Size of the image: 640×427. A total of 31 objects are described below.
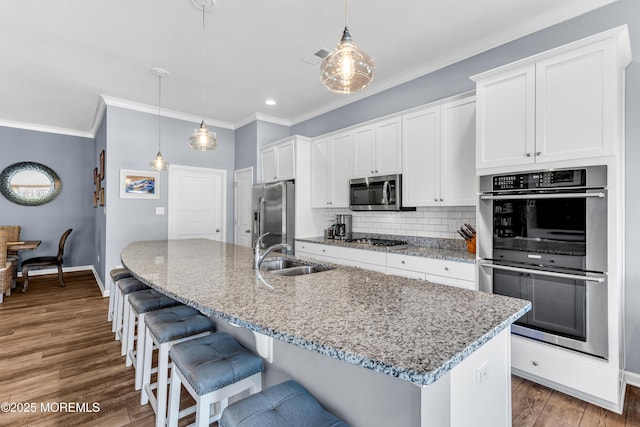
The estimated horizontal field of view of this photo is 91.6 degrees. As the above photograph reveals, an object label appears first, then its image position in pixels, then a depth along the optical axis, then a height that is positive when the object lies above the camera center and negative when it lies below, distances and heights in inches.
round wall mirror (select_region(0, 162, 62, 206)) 224.8 +22.1
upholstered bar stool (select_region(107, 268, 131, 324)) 119.3 -29.5
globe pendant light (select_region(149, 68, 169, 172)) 140.4 +26.3
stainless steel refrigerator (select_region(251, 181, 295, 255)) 174.2 +1.3
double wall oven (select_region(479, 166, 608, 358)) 76.4 -9.6
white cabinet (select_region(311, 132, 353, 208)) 157.3 +23.5
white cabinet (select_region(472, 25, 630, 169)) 75.5 +29.8
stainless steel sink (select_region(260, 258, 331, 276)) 84.1 -14.8
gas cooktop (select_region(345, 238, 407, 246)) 141.1 -12.8
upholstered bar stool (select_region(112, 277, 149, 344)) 101.9 -29.4
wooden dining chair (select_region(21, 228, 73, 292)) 197.6 -32.1
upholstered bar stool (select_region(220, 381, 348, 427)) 39.6 -26.3
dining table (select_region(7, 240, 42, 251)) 187.6 -20.4
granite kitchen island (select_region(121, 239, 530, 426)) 32.6 -13.6
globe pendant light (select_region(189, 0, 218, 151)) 108.0 +25.8
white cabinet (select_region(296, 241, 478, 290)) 102.0 -19.0
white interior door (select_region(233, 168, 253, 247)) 208.7 +6.5
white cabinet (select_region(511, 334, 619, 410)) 75.3 -40.3
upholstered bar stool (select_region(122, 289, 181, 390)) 82.1 -25.8
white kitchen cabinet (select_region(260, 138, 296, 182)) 175.5 +32.0
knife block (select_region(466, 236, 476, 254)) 112.1 -10.9
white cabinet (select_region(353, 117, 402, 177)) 134.2 +30.3
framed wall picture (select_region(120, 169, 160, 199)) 180.1 +17.5
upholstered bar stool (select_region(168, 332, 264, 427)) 49.4 -26.1
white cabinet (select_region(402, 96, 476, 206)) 111.2 +23.1
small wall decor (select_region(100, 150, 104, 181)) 193.5 +30.4
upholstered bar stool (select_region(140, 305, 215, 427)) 65.1 -26.4
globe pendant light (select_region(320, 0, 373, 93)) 60.8 +29.8
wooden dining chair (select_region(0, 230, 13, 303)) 162.2 -29.7
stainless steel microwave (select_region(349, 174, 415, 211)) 133.6 +9.8
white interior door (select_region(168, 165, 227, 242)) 200.1 +7.7
